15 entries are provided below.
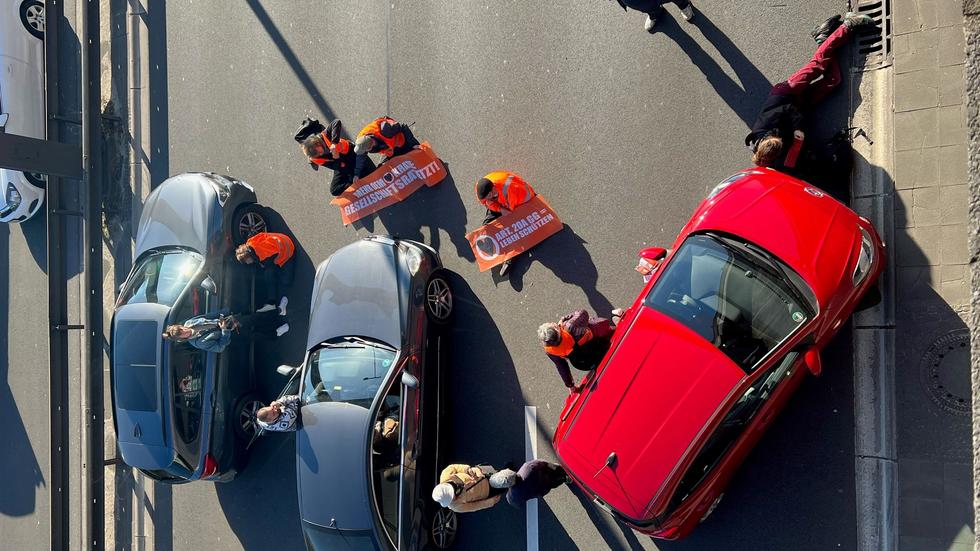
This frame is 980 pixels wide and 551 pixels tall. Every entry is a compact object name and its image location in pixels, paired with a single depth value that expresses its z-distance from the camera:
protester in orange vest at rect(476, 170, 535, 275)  6.91
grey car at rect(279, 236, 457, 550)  6.64
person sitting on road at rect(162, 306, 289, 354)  7.60
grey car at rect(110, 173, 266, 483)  7.84
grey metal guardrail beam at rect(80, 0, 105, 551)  9.04
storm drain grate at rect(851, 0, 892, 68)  6.18
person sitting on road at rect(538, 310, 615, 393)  6.15
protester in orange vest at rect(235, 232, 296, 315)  8.07
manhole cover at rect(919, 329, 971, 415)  5.84
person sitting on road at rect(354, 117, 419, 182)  7.58
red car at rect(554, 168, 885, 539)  5.33
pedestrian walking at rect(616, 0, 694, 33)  6.68
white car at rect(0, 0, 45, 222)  9.92
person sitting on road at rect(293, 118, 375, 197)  7.88
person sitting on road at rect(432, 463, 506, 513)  6.18
